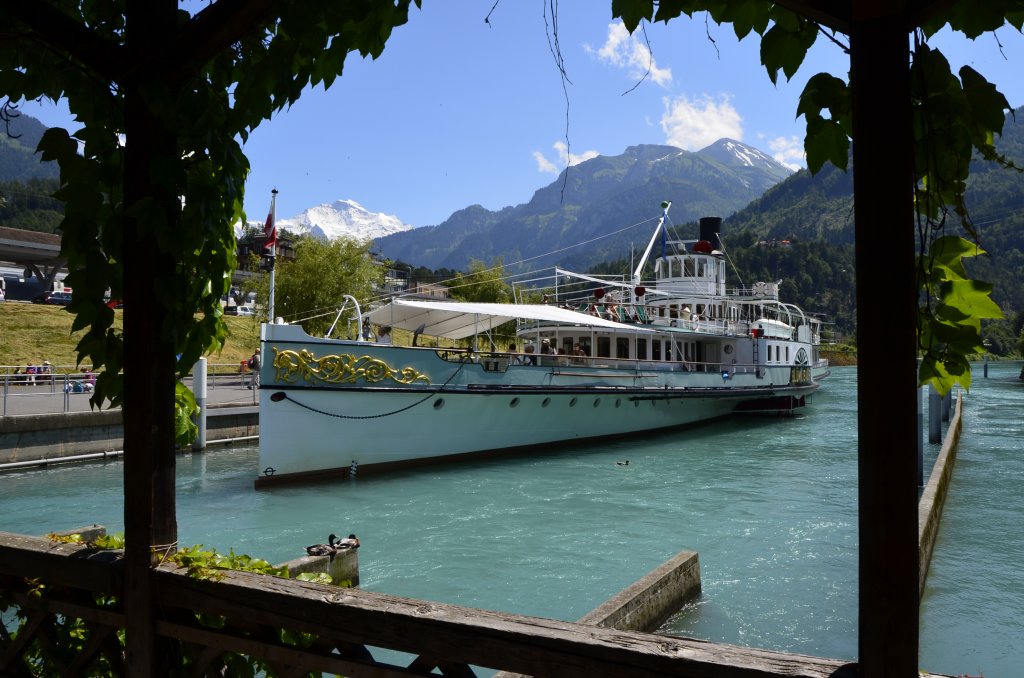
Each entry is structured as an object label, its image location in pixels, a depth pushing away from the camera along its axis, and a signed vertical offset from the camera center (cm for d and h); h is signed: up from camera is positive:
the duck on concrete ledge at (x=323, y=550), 730 -191
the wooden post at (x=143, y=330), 255 +8
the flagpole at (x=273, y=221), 1510 +293
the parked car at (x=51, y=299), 3806 +276
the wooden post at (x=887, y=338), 161 +4
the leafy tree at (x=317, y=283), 3341 +313
